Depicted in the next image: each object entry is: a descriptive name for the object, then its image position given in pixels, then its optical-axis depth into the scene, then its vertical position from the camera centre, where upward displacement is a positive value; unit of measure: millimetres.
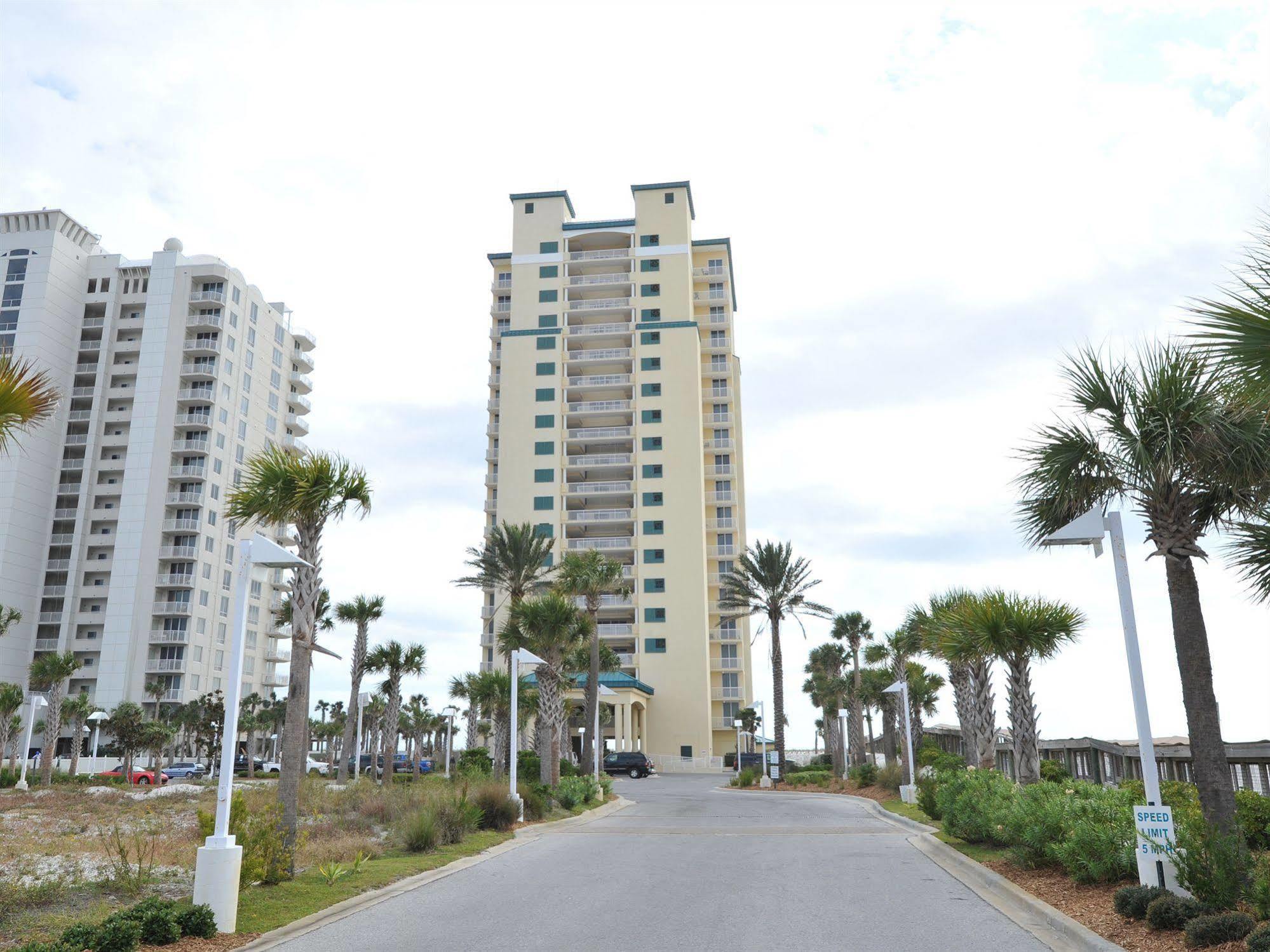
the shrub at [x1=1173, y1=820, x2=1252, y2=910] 9031 -1391
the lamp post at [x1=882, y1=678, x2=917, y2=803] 29375 -1681
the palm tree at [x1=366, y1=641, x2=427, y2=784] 52875 +3411
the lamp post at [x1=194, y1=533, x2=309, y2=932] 10297 -1243
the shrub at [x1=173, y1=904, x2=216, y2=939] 9836 -1903
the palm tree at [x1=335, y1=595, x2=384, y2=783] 49938 +5631
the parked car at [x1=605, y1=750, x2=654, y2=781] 57938 -2242
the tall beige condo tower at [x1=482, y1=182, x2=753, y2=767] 79062 +25480
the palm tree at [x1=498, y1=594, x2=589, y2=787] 34812 +3072
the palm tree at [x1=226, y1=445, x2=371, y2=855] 15844 +3678
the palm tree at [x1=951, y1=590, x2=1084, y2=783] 19328 +1657
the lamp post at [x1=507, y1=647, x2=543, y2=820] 23188 +1630
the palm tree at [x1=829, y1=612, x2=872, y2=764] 64688 +6003
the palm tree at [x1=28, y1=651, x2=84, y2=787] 46969 +2651
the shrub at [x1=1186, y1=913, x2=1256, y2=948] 8234 -1758
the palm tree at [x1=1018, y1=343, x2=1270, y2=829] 11391 +3103
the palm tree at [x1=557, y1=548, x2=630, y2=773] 45625 +6914
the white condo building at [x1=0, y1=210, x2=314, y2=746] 76500 +21781
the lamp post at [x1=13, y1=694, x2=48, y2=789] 43500 +1223
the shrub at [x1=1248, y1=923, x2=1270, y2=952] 7348 -1654
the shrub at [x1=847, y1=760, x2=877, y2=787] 40000 -2096
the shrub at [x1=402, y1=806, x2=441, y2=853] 17219 -1834
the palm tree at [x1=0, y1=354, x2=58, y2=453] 9375 +3218
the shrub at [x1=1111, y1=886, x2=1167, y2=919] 9711 -1781
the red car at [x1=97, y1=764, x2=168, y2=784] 55938 -2589
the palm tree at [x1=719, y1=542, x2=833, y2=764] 52188 +7516
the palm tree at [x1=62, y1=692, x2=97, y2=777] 54031 +1066
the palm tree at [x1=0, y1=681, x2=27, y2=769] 48000 +1379
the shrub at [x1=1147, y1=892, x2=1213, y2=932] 8953 -1748
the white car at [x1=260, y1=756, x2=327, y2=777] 66150 -2644
